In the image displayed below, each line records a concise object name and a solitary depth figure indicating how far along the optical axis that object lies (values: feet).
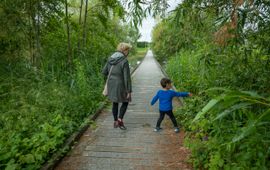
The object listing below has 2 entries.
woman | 15.35
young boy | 15.25
